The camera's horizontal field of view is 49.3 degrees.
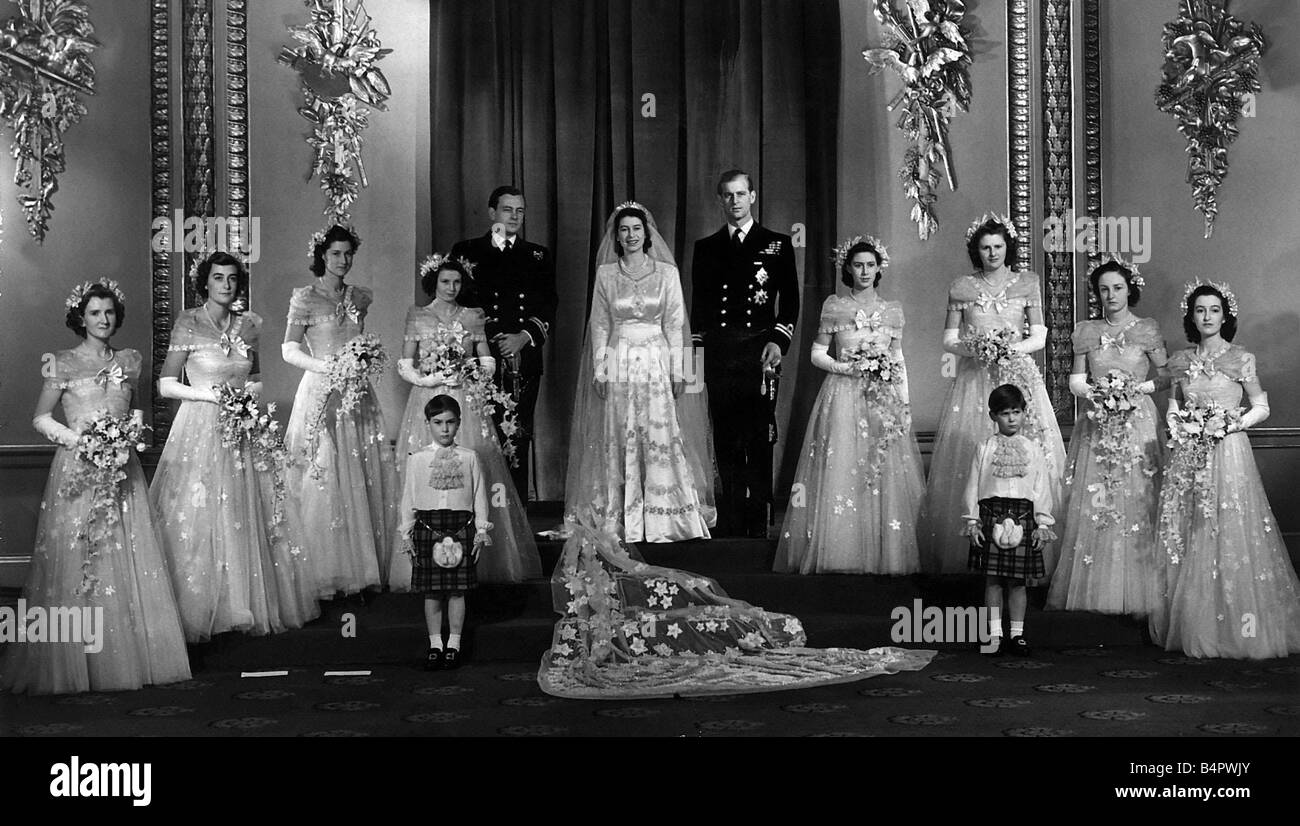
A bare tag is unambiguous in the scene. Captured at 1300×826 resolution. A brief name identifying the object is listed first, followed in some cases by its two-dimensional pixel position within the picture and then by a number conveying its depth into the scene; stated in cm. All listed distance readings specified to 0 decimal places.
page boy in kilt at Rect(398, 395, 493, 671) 520
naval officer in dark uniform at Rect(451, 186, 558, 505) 635
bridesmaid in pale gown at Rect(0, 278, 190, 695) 490
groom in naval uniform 623
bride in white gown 596
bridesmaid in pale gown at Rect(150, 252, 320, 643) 529
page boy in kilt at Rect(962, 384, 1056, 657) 531
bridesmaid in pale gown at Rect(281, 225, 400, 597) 577
